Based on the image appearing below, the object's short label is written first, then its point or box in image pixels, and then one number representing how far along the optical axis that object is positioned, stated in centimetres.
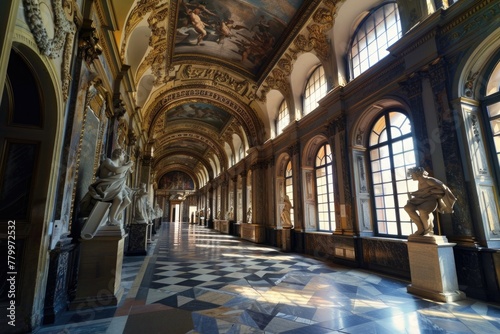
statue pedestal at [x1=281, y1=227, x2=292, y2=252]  976
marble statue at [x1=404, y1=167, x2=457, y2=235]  433
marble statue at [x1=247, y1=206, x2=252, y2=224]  1530
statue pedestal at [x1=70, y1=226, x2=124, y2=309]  372
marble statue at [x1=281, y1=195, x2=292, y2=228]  990
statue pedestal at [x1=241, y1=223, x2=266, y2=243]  1289
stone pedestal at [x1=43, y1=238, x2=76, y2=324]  322
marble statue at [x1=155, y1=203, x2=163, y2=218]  1871
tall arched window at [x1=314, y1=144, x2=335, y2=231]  879
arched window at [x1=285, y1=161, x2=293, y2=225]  1169
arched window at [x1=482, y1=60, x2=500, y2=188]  450
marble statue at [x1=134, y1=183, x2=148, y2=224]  901
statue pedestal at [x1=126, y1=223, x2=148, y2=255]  877
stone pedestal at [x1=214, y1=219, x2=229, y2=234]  1936
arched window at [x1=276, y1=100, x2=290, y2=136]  1202
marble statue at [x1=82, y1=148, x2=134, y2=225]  402
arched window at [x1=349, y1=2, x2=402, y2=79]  642
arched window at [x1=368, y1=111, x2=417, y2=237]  602
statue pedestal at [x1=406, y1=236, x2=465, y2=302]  405
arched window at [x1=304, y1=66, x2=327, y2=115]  934
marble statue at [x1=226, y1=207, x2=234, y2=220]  1894
